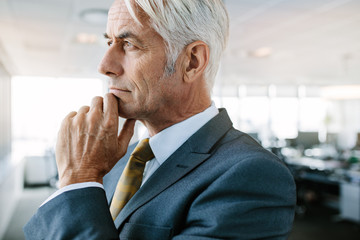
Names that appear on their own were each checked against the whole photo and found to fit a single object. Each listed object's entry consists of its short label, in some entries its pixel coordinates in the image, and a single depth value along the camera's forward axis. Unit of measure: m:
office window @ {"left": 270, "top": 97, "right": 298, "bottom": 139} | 11.67
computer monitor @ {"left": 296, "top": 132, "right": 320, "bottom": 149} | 7.50
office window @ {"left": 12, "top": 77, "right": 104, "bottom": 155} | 9.12
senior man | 0.74
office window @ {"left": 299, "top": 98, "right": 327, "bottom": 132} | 11.98
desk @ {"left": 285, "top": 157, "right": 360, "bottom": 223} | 5.09
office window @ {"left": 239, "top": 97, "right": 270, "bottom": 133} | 11.29
